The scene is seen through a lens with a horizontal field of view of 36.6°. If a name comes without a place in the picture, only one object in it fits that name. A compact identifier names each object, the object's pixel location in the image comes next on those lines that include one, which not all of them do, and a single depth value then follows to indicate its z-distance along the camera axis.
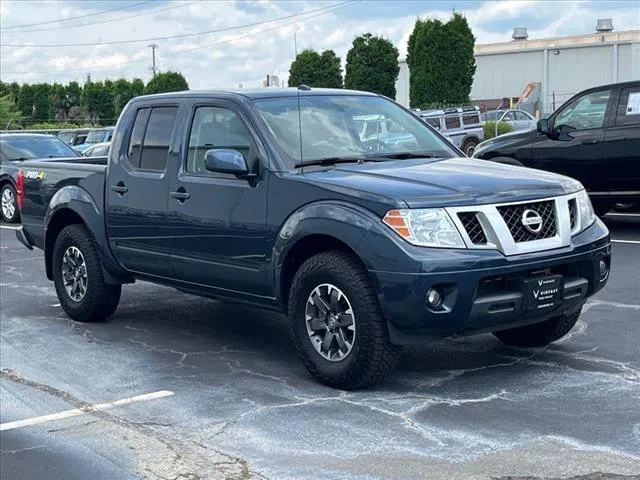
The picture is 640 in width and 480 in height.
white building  50.78
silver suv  29.45
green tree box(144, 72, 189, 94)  46.94
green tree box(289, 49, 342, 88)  38.44
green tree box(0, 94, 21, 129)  43.08
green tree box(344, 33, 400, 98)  36.72
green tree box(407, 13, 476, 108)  35.06
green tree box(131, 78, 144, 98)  53.91
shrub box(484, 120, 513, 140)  33.88
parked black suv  12.18
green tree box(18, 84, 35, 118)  56.66
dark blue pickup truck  5.51
